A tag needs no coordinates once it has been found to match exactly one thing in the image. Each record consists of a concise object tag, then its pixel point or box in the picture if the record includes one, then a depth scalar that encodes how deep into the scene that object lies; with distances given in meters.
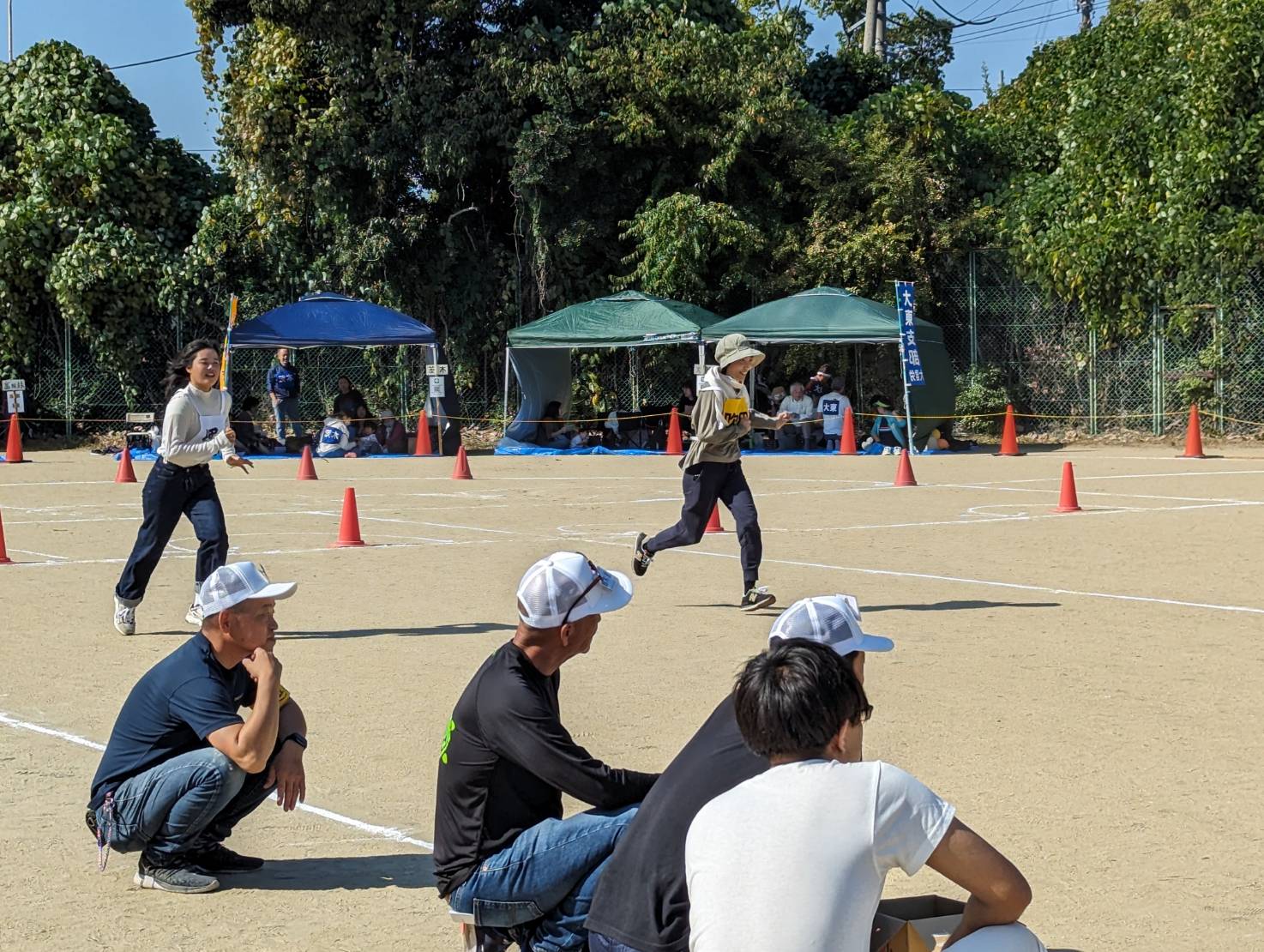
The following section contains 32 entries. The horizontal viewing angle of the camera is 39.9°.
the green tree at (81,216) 35.50
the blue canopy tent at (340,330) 31.06
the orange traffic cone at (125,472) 24.28
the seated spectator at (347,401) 31.75
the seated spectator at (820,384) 31.30
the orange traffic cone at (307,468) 24.69
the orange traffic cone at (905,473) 21.88
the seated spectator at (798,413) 30.67
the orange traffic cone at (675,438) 29.53
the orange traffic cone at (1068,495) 17.80
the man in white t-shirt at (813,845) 3.18
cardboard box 3.62
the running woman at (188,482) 10.57
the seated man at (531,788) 4.51
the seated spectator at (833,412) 30.19
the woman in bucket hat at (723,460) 11.62
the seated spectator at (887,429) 29.53
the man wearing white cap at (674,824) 3.82
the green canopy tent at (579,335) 30.47
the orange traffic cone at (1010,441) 28.28
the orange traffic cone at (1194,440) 26.09
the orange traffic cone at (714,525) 16.99
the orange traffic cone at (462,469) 24.64
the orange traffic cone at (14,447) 29.05
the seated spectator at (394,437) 32.06
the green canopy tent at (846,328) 29.69
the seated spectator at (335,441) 31.11
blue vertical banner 27.73
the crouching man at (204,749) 5.49
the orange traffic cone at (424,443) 31.53
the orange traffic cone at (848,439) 29.25
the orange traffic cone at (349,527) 15.55
